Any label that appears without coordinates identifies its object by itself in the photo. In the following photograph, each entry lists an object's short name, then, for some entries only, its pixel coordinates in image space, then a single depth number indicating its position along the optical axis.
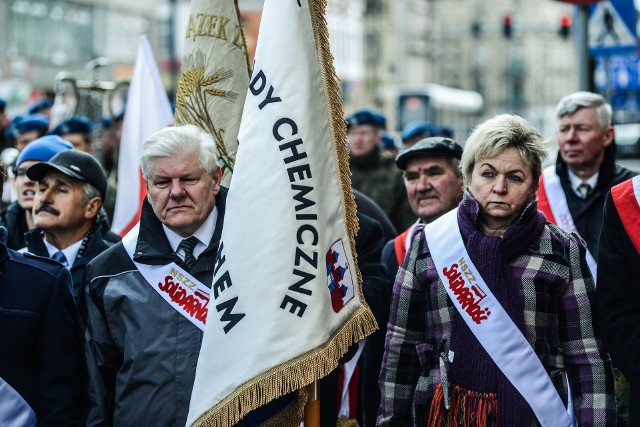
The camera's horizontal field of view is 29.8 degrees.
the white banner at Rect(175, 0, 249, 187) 5.75
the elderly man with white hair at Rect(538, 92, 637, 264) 6.83
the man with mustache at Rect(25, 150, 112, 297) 5.79
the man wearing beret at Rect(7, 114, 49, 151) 9.14
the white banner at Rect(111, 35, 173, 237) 7.70
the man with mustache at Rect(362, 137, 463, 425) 6.14
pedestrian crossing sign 9.80
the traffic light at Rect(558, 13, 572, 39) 25.16
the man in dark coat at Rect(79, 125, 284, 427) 4.37
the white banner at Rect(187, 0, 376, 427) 4.16
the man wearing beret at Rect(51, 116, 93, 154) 8.77
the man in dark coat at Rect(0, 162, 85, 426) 4.38
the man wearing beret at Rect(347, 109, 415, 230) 9.61
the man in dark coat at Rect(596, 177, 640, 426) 4.24
